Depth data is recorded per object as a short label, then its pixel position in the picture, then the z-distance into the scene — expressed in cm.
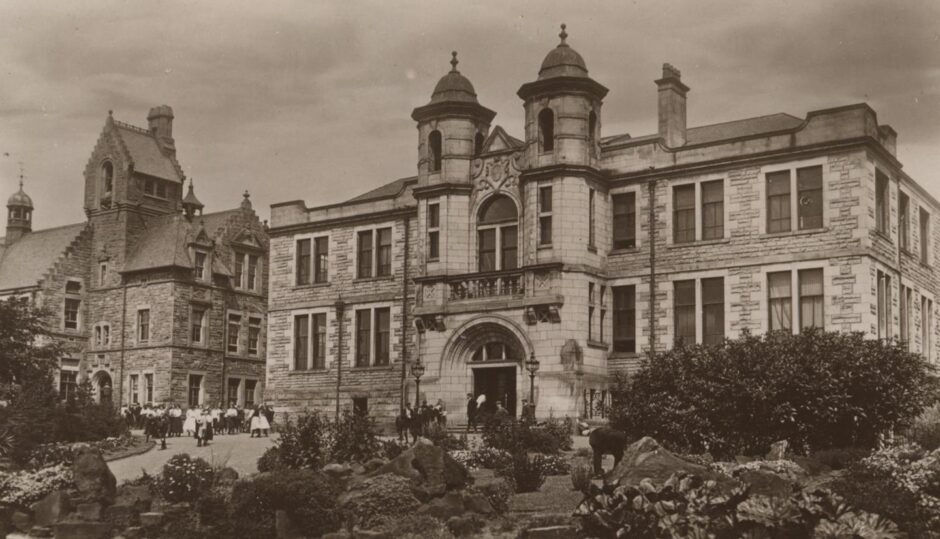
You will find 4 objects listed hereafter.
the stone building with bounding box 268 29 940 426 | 3538
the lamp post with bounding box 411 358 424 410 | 3906
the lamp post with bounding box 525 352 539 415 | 3628
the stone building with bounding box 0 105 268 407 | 5997
